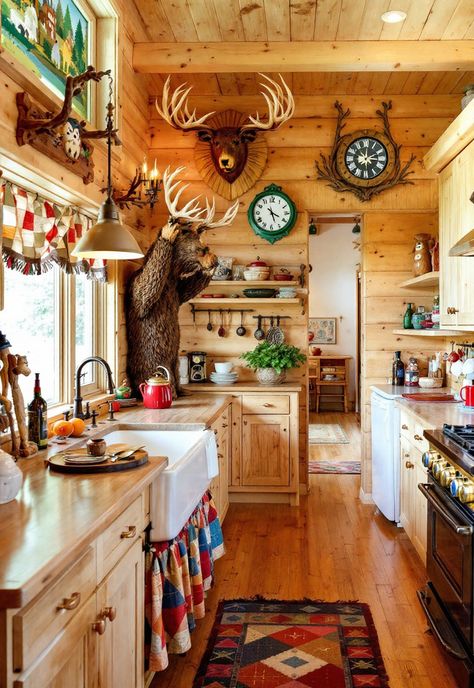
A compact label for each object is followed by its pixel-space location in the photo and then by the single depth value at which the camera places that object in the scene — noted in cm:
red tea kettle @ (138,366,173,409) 387
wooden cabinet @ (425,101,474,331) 354
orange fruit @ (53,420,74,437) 264
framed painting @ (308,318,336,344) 1070
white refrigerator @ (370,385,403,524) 429
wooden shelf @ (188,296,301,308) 490
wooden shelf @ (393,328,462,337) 417
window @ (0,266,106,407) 283
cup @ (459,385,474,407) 380
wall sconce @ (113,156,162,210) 385
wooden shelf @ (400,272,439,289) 435
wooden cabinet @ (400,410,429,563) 350
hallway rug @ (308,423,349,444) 770
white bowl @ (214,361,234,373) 500
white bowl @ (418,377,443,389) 475
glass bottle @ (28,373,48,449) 245
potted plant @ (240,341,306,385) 484
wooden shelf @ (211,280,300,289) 493
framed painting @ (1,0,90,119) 253
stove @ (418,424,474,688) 226
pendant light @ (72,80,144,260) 252
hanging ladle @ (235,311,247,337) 514
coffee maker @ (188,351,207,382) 507
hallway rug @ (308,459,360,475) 612
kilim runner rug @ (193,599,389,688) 251
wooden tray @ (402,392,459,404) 420
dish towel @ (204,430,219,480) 303
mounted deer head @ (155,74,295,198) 488
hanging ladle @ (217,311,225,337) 517
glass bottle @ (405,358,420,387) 486
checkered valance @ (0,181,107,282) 249
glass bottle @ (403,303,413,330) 491
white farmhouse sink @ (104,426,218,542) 228
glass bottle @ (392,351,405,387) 493
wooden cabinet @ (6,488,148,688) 122
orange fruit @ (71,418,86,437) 273
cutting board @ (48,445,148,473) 209
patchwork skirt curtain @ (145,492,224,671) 222
